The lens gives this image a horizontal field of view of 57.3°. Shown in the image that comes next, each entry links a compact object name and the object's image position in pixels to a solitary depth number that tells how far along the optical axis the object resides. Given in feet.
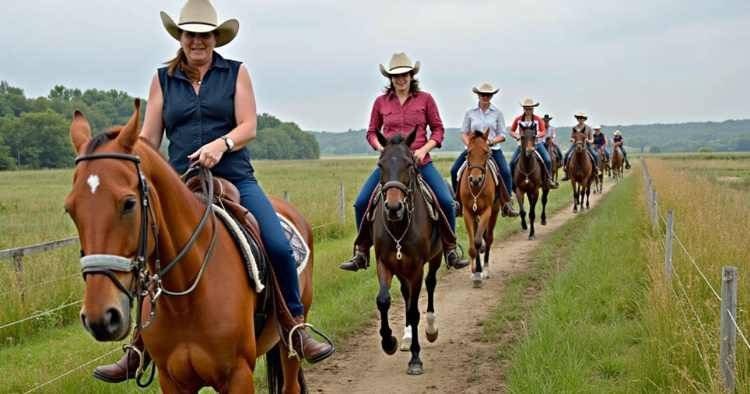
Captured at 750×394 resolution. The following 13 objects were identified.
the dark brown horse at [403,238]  23.11
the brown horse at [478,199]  37.14
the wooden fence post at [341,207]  56.16
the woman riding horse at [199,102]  14.03
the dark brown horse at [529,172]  52.19
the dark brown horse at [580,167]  74.13
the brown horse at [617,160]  126.82
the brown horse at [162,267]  9.00
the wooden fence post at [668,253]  25.42
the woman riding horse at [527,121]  52.60
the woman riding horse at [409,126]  25.79
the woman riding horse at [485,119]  39.09
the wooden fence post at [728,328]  14.49
